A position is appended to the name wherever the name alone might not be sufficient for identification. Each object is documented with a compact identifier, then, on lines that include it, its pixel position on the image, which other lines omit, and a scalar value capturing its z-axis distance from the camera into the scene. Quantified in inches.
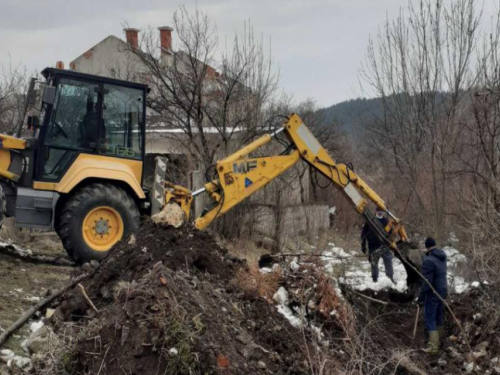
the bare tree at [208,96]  596.4
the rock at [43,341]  234.4
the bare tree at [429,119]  583.8
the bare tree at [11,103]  920.9
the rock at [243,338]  234.8
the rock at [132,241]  318.7
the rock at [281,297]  321.6
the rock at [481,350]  312.2
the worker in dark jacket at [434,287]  342.6
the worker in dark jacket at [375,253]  459.2
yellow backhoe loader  370.8
